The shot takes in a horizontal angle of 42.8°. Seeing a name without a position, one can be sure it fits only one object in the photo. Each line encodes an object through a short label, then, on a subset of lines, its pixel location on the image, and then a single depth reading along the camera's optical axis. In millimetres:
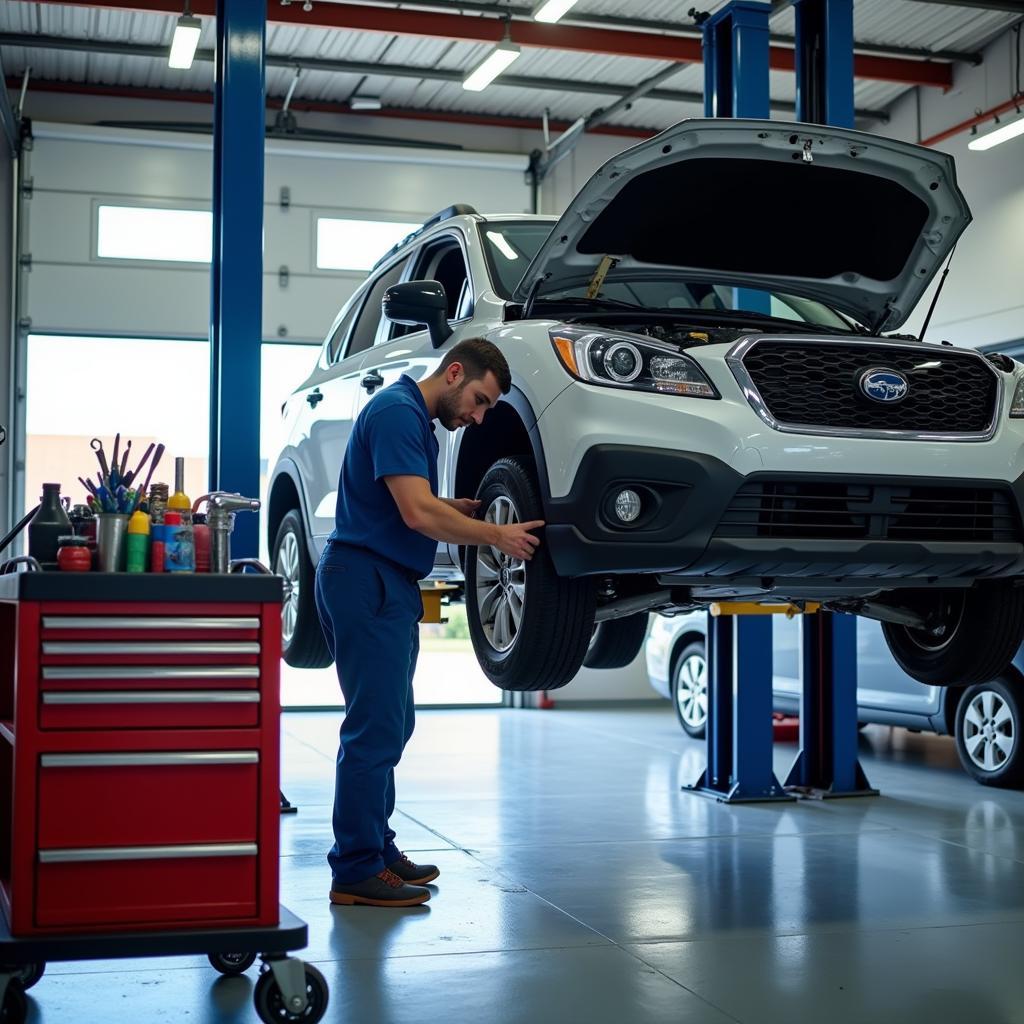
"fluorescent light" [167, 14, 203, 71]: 8609
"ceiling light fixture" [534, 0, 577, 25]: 8820
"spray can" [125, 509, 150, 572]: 2854
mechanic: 3713
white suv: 3398
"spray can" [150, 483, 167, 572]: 2863
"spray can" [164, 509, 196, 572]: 2858
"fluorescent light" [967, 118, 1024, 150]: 10199
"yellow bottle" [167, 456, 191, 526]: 3018
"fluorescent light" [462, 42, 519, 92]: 9391
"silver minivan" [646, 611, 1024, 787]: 6512
